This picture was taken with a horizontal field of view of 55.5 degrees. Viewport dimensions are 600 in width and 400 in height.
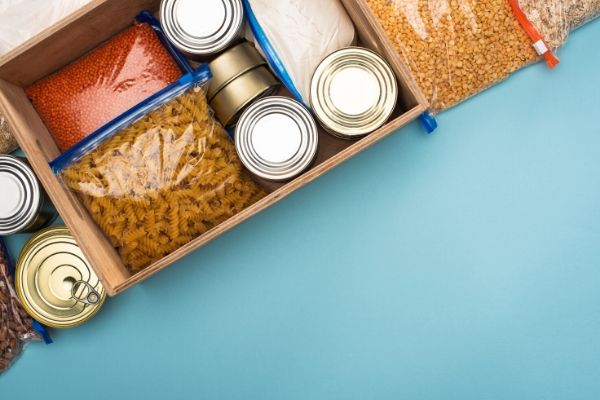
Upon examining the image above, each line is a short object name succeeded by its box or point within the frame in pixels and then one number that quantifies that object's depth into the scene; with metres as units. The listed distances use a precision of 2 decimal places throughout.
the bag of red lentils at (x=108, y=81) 1.34
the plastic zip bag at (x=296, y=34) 1.35
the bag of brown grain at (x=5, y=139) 1.46
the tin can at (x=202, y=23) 1.29
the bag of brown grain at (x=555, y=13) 1.39
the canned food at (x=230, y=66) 1.31
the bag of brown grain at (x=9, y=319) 1.50
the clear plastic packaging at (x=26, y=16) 1.36
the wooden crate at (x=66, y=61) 1.25
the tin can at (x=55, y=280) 1.47
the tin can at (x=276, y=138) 1.29
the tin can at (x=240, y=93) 1.32
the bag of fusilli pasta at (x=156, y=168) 1.27
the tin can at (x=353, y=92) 1.30
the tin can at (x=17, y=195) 1.37
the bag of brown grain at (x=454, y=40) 1.40
